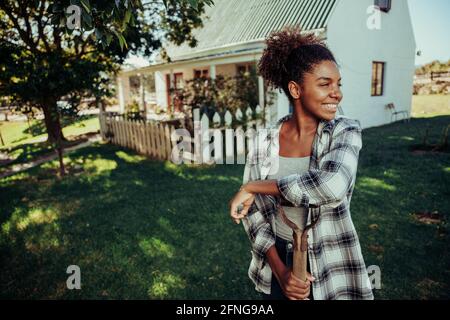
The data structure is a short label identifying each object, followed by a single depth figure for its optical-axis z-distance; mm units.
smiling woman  1468
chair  13887
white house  10758
